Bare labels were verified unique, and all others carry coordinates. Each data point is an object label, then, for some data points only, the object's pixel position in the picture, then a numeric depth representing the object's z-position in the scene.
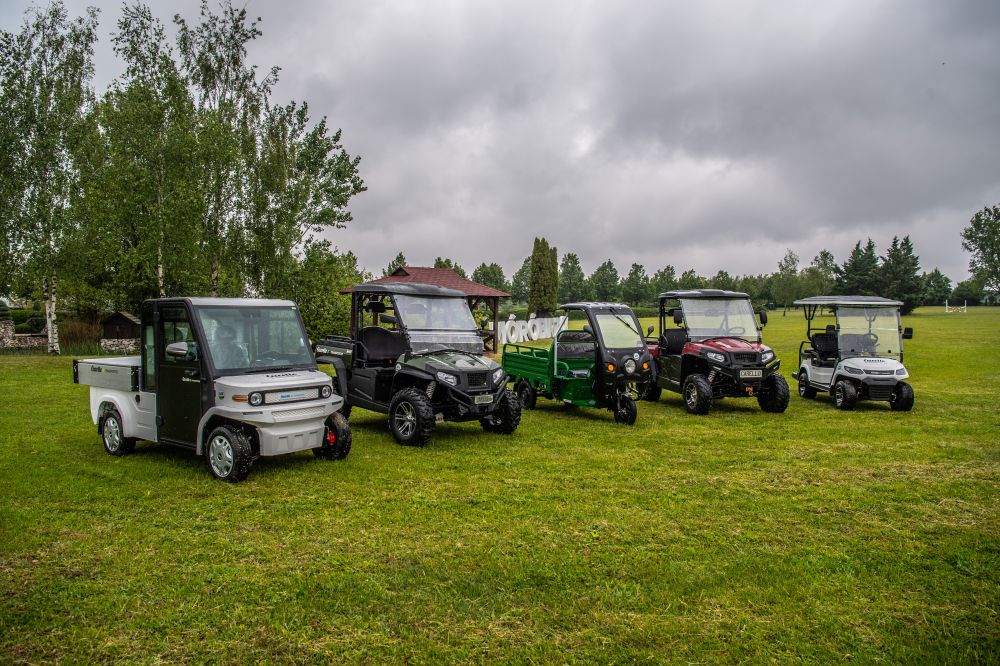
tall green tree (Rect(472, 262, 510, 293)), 96.88
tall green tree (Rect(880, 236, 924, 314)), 63.25
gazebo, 30.28
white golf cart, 13.12
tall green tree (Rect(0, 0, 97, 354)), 21.98
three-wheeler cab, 11.58
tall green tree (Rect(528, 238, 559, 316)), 64.25
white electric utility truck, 7.33
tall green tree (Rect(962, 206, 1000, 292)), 77.62
